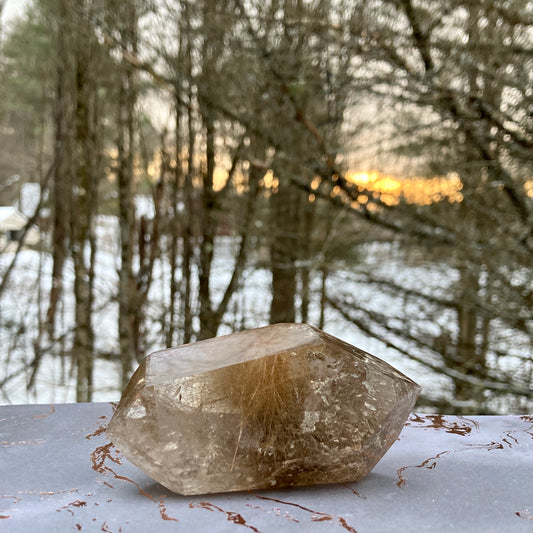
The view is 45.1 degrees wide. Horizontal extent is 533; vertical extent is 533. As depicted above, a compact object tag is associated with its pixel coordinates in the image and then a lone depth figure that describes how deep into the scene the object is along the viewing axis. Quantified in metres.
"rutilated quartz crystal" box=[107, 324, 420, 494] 0.72
